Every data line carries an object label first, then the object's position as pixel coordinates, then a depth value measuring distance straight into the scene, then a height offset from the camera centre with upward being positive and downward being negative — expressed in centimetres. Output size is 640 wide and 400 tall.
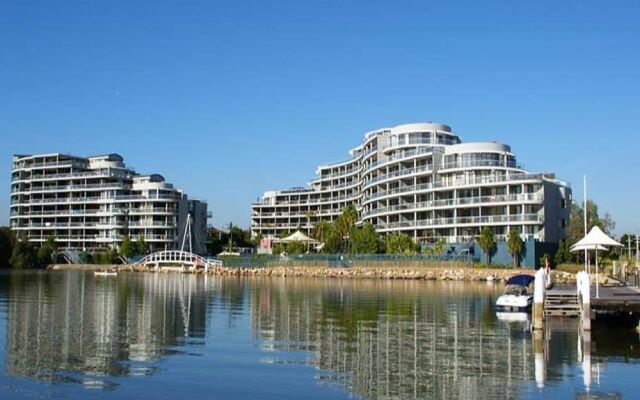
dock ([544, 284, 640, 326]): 3372 -280
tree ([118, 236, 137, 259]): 13175 -29
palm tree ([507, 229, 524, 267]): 8819 +47
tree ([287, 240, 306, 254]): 11825 +10
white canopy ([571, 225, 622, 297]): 3684 +35
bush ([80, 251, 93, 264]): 13888 -201
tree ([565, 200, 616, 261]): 9126 +368
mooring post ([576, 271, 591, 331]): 3075 -230
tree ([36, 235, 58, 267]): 13450 -89
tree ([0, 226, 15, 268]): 13088 +22
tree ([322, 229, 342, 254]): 11581 +58
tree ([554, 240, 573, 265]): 8694 -89
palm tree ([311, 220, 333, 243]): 12612 +305
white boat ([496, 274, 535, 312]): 4162 -279
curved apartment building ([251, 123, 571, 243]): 9362 +803
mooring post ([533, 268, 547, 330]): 3155 -254
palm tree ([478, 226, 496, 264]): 9064 +73
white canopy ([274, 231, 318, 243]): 12255 +147
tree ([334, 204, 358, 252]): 11760 +347
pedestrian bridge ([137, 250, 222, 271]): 11719 -214
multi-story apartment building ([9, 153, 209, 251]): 14300 +869
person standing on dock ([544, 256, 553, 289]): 4188 -185
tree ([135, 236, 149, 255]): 13450 -11
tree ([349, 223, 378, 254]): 10419 +96
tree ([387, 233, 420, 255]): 9800 +24
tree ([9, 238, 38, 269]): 13012 -158
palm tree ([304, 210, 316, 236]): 15200 +660
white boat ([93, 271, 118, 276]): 10115 -366
